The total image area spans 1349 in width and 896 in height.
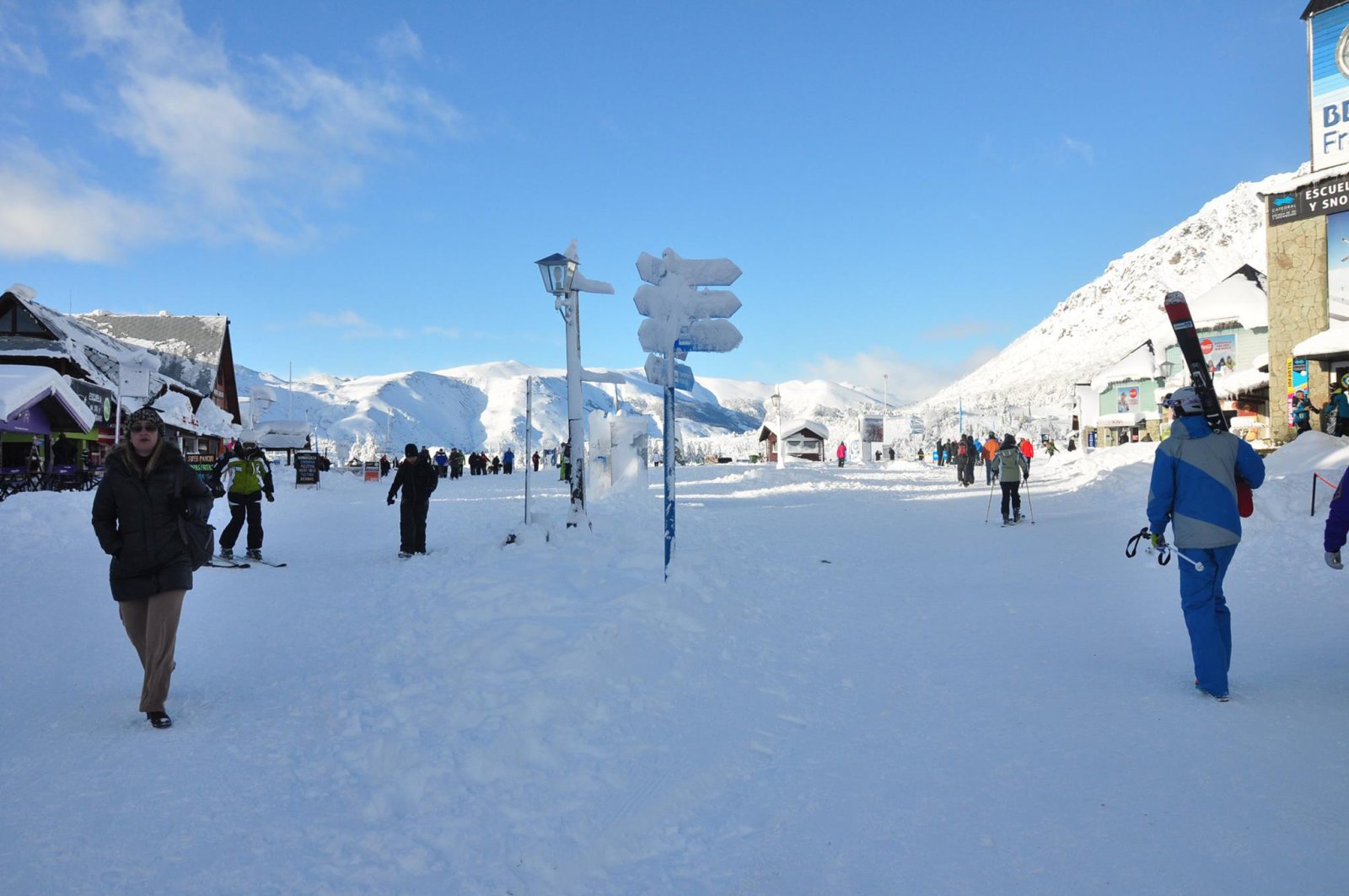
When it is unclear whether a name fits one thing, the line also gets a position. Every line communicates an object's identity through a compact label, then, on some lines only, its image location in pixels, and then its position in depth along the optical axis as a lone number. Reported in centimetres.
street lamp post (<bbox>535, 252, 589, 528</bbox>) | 1163
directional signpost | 866
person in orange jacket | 2177
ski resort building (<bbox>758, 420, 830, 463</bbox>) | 5788
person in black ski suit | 1121
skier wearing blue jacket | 470
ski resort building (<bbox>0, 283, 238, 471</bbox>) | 2366
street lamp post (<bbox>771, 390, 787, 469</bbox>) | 4300
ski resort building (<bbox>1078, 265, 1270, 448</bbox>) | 2561
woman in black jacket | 445
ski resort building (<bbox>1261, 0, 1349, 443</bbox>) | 1766
